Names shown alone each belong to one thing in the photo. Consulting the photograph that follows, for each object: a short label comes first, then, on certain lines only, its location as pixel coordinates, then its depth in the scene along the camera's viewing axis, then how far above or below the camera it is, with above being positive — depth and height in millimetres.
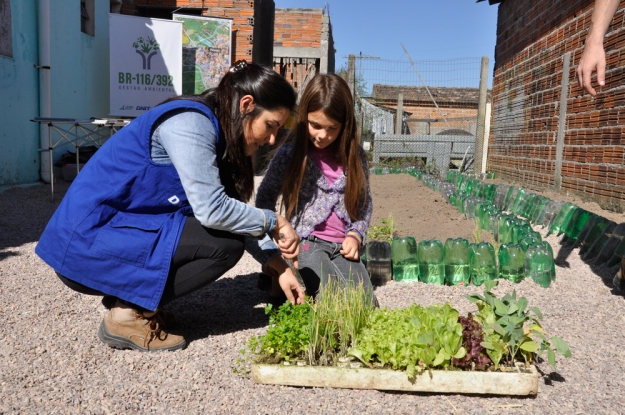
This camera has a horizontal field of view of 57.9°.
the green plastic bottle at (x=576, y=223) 4250 -603
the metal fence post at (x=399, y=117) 13420 +462
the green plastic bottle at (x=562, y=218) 4512 -601
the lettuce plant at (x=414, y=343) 2061 -762
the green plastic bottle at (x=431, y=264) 3447 -771
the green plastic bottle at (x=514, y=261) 3424 -723
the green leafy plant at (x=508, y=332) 2078 -709
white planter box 2045 -886
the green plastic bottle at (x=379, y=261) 3467 -766
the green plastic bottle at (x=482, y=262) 3416 -733
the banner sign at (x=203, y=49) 10227 +1429
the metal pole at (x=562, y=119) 6695 +284
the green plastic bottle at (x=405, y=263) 3488 -778
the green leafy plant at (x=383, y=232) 4320 -741
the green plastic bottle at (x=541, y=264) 3387 -729
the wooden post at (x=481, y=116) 9734 +409
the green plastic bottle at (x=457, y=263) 3406 -746
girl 2881 -281
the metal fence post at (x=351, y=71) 10406 +1163
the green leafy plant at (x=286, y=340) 2188 -802
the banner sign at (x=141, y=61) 9516 +1093
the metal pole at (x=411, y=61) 14457 +1909
